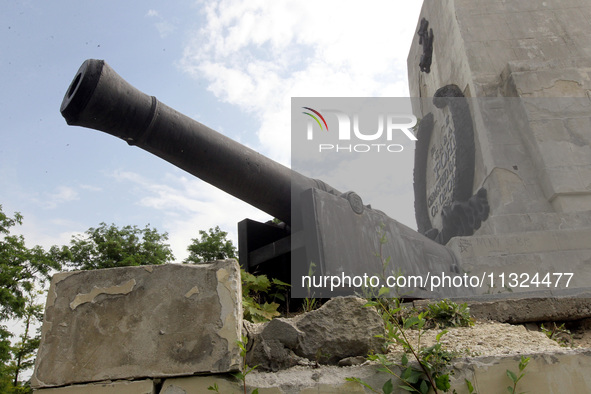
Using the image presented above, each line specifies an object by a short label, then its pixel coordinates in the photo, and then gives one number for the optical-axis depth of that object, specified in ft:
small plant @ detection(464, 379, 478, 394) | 5.77
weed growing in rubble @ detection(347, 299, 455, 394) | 5.82
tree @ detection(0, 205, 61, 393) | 43.09
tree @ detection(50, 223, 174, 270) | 53.21
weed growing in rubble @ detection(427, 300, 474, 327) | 7.93
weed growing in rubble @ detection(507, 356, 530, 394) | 5.67
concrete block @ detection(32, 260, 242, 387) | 6.34
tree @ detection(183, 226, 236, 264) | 53.51
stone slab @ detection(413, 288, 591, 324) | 8.81
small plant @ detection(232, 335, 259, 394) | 6.14
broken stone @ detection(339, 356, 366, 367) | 6.48
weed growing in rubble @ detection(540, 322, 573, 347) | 8.31
